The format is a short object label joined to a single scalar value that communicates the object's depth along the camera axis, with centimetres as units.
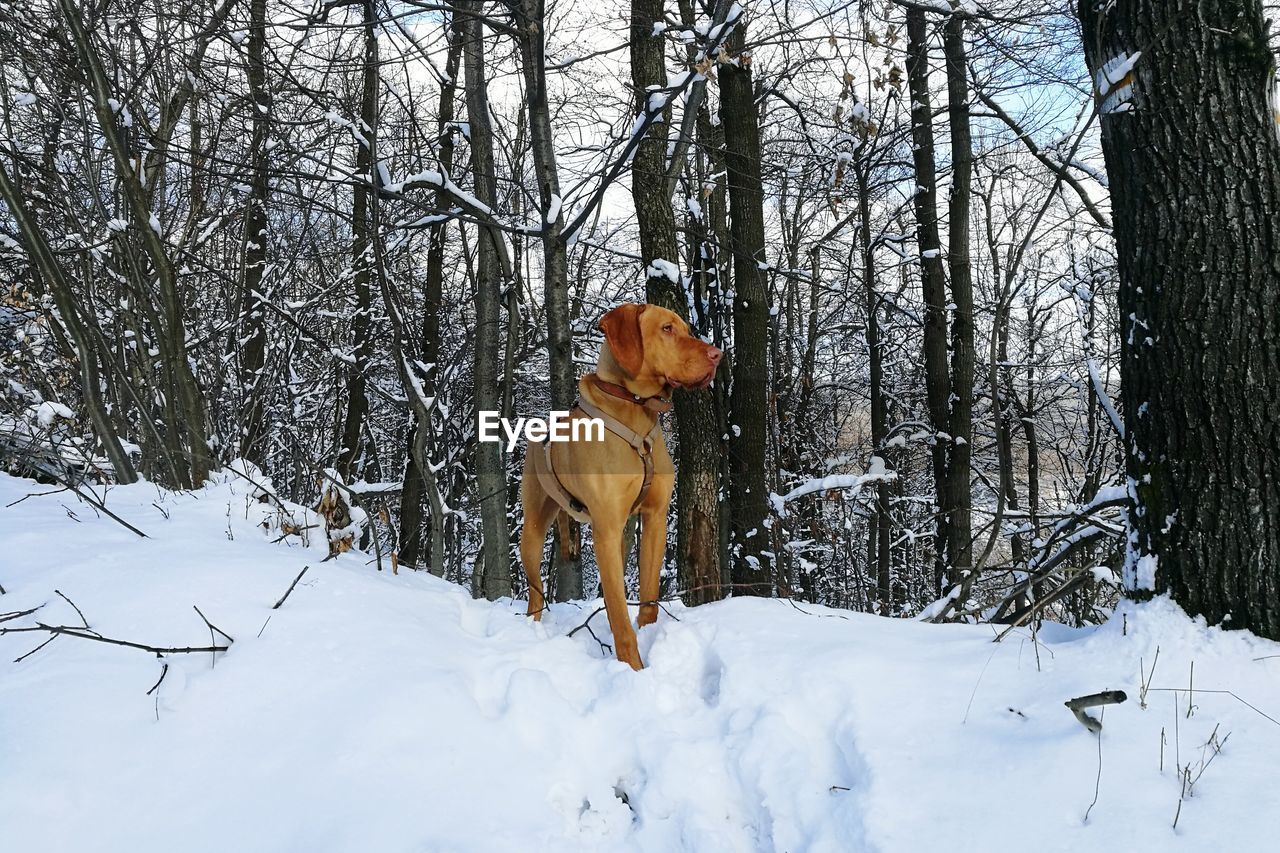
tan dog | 288
